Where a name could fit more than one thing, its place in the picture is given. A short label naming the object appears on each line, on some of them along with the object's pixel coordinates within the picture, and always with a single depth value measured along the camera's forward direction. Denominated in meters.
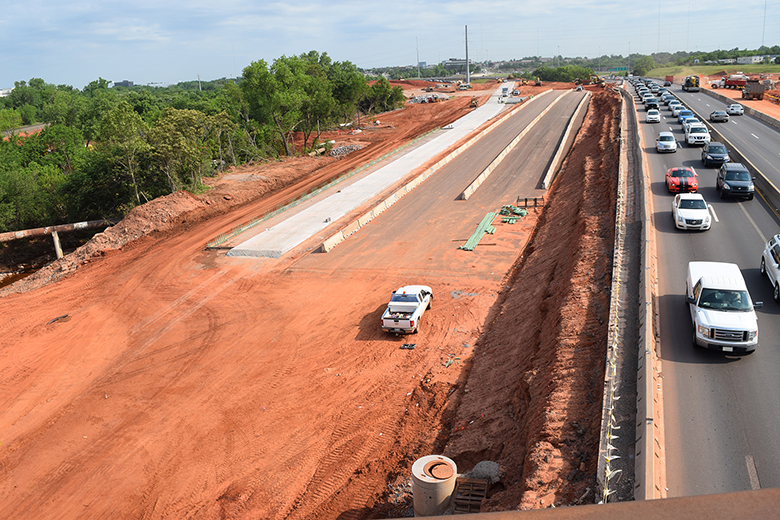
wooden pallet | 11.55
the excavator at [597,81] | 123.22
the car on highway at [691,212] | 22.89
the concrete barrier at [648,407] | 9.37
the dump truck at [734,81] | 92.50
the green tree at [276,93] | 61.12
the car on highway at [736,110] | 58.41
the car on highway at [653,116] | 53.91
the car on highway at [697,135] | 41.02
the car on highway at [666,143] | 38.75
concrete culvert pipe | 10.75
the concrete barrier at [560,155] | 42.94
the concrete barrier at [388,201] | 31.72
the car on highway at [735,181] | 26.77
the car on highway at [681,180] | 28.58
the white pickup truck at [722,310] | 13.35
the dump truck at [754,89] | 72.94
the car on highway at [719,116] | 52.69
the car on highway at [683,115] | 51.68
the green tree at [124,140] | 44.22
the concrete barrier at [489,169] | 40.19
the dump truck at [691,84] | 91.88
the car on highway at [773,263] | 16.23
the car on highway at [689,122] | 44.34
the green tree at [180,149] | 45.06
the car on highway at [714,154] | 33.91
